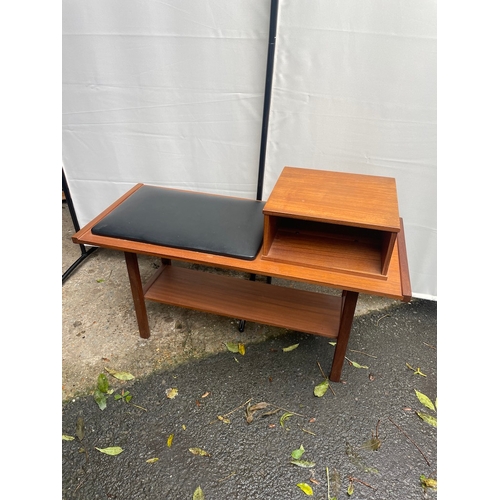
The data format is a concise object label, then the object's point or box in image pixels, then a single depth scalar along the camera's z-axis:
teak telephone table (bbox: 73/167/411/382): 1.32
